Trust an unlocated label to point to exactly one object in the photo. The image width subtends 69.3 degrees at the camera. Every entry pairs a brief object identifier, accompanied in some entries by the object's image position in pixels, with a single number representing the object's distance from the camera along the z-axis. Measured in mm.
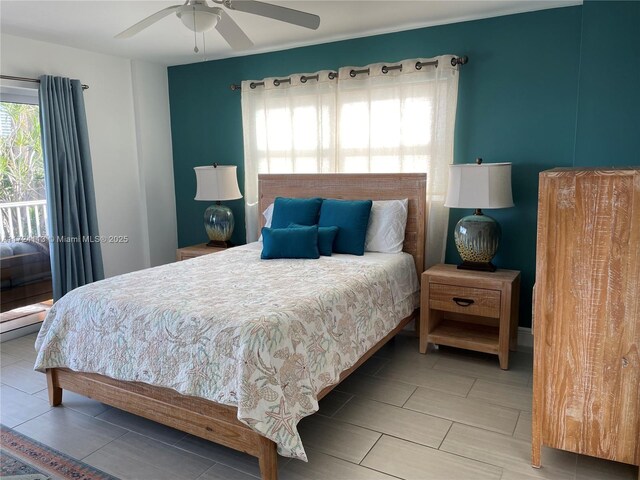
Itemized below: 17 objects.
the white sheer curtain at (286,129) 4102
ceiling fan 2277
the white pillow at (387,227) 3598
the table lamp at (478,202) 3168
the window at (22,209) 3904
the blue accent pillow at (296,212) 3758
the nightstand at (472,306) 3124
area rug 2094
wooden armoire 1860
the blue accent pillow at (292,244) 3334
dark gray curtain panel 3910
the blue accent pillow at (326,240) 3445
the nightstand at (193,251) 4391
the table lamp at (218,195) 4355
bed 1912
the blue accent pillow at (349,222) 3510
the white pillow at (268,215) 4148
